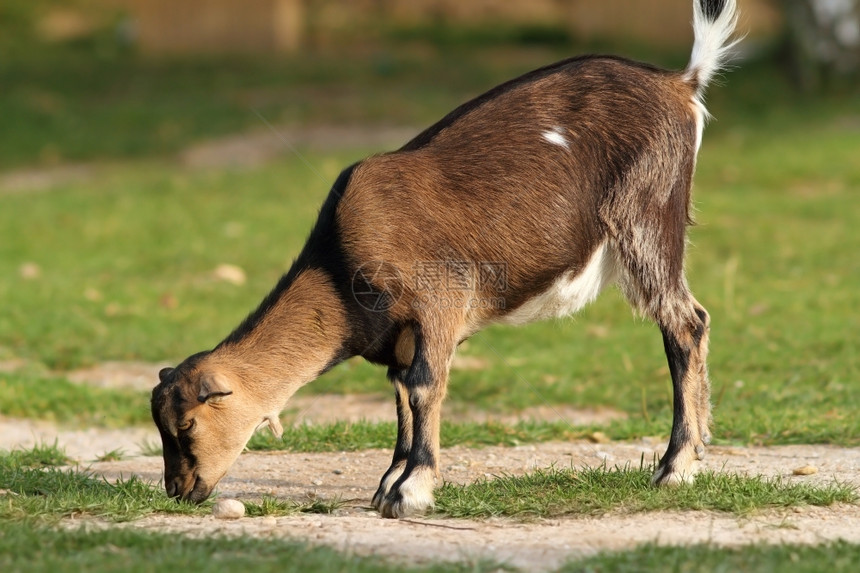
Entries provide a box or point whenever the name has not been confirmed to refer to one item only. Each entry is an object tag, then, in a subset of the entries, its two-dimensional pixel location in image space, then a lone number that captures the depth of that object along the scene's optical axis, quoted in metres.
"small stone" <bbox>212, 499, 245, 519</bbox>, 9.79
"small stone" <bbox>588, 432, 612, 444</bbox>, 12.78
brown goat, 10.11
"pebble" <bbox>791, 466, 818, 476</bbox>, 11.10
